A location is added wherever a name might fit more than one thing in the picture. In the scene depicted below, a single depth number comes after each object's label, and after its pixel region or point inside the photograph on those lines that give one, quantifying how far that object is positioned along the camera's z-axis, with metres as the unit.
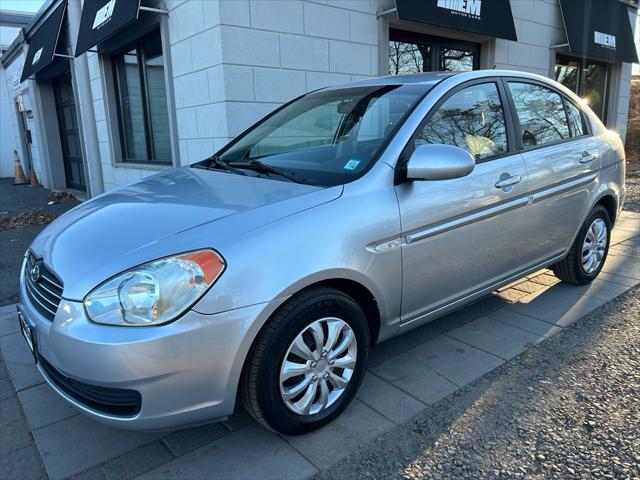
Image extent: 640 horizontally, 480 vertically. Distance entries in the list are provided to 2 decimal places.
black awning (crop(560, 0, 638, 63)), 9.70
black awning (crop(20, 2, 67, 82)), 9.05
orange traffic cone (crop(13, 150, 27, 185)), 14.52
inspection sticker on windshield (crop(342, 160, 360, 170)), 2.57
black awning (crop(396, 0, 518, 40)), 6.61
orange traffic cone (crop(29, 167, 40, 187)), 13.94
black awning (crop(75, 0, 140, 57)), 6.01
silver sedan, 1.92
